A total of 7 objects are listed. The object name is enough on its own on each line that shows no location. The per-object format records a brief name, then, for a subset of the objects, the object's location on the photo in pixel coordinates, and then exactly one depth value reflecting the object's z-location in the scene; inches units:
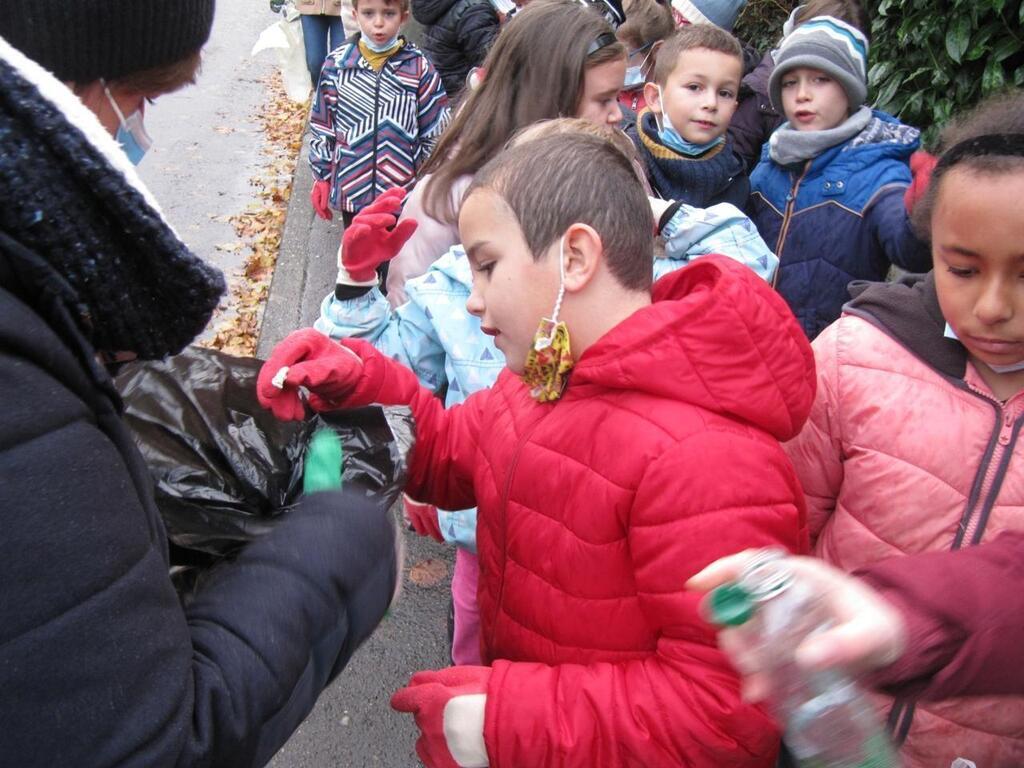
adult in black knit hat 31.4
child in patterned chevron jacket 172.9
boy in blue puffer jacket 116.3
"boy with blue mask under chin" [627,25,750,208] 119.5
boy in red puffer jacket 52.7
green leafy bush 140.1
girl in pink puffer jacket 56.7
